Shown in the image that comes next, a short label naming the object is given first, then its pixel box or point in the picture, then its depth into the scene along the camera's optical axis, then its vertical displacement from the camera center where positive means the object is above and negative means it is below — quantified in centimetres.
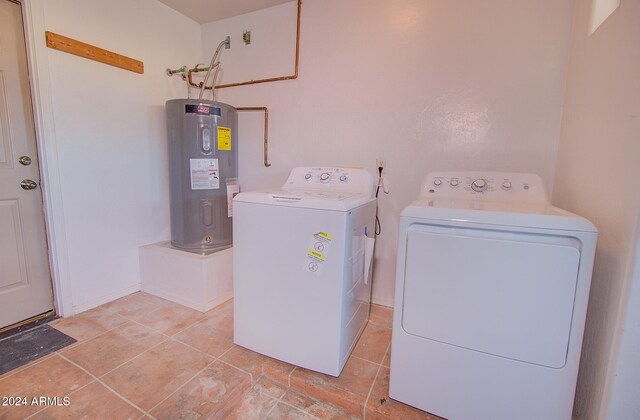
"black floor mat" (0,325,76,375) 146 -99
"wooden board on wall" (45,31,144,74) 171 +74
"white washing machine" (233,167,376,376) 129 -50
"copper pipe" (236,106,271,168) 241 +33
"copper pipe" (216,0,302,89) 218 +74
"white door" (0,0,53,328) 165 -17
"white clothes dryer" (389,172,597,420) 98 -51
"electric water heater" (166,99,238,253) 207 -2
